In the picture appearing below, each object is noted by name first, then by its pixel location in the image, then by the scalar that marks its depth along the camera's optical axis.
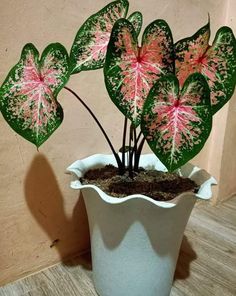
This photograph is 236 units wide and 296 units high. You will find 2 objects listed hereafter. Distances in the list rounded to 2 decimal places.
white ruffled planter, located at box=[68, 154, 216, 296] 0.65
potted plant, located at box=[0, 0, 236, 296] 0.55
